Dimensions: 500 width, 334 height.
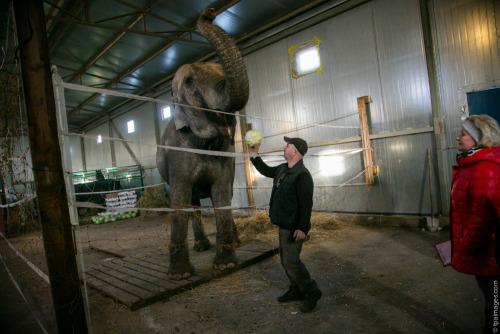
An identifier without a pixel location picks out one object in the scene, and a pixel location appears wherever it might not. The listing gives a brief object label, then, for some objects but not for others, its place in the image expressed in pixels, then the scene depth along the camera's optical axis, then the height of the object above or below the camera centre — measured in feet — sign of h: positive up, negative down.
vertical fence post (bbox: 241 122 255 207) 25.57 -0.35
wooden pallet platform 9.98 -3.98
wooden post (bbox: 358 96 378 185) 18.88 +0.85
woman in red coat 5.23 -1.24
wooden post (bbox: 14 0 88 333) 5.62 +0.61
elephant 10.54 +0.85
